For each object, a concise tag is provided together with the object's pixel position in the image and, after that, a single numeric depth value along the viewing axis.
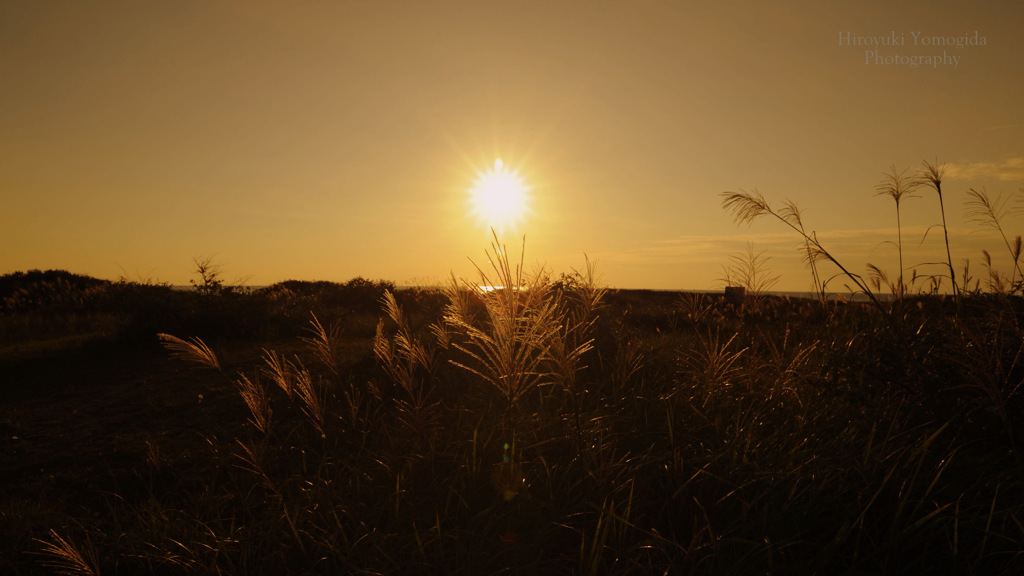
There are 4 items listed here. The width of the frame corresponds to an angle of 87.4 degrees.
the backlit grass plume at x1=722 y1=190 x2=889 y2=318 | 3.08
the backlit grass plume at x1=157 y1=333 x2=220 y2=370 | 2.44
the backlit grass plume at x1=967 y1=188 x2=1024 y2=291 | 3.00
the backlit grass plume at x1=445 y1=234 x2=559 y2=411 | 1.89
